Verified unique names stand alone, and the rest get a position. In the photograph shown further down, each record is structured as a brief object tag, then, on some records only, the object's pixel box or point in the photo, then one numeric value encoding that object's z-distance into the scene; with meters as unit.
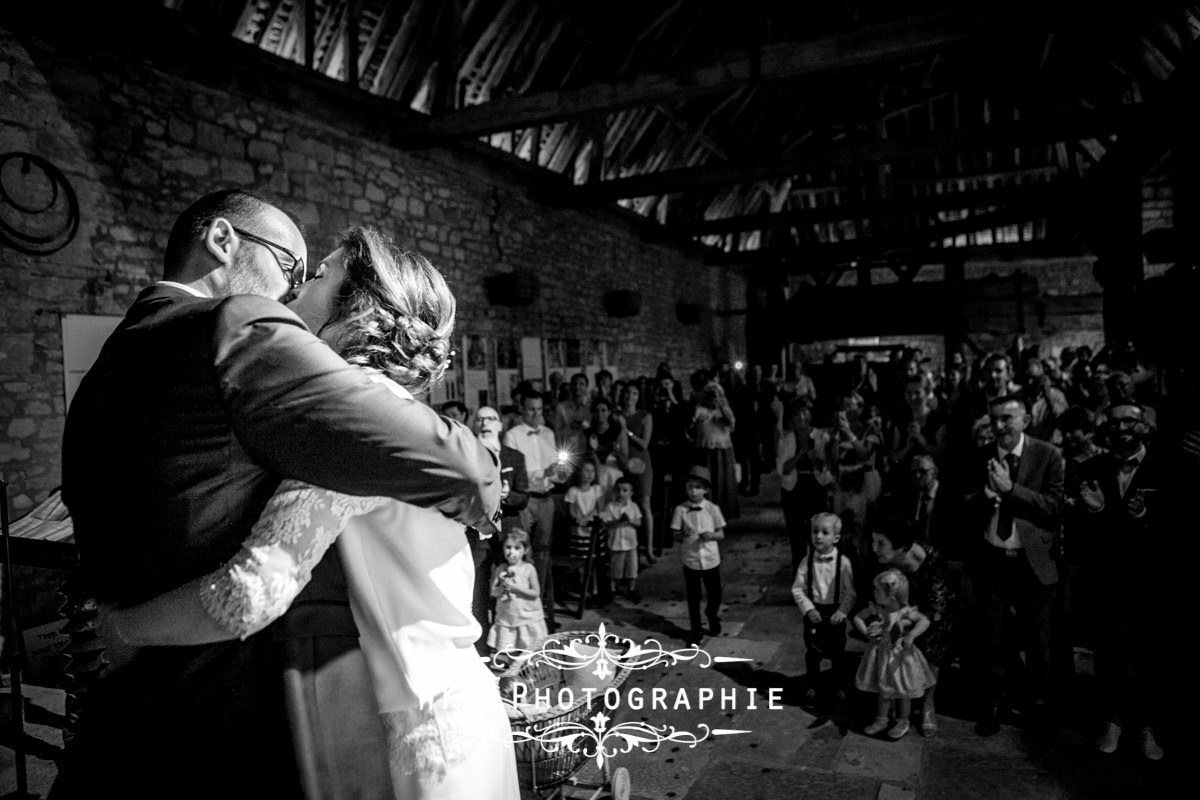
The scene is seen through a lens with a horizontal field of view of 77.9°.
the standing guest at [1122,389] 4.95
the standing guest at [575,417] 6.83
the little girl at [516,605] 4.06
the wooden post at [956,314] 14.87
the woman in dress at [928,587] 3.61
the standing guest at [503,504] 4.19
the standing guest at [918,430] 4.93
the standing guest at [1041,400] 5.25
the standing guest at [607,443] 6.66
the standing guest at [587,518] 5.55
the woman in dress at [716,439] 7.54
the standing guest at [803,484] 5.30
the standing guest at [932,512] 3.90
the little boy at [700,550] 4.80
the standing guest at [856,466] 4.84
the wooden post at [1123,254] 9.70
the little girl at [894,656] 3.50
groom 1.03
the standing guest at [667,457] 7.46
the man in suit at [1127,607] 3.29
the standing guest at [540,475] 5.12
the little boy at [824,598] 3.89
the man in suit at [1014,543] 3.60
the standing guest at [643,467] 6.84
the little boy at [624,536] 5.79
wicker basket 2.37
